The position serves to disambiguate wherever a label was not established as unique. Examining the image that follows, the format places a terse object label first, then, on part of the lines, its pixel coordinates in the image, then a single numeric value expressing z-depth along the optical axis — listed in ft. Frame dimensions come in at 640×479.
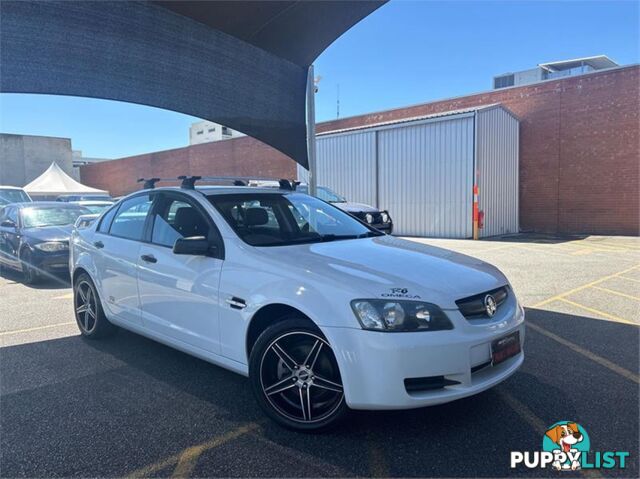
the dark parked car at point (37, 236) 27.58
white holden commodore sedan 8.83
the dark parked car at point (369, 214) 36.92
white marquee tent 81.97
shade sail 17.19
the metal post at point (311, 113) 25.26
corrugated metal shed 51.37
